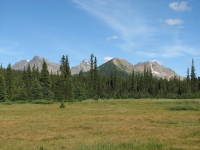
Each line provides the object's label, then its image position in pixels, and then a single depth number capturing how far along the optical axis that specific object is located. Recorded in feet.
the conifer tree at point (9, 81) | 308.19
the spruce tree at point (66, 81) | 283.79
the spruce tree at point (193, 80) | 441.27
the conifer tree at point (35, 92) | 274.77
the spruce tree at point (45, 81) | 289.94
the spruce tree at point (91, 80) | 365.69
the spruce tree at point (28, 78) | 349.84
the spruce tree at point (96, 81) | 383.86
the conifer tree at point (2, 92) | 261.54
